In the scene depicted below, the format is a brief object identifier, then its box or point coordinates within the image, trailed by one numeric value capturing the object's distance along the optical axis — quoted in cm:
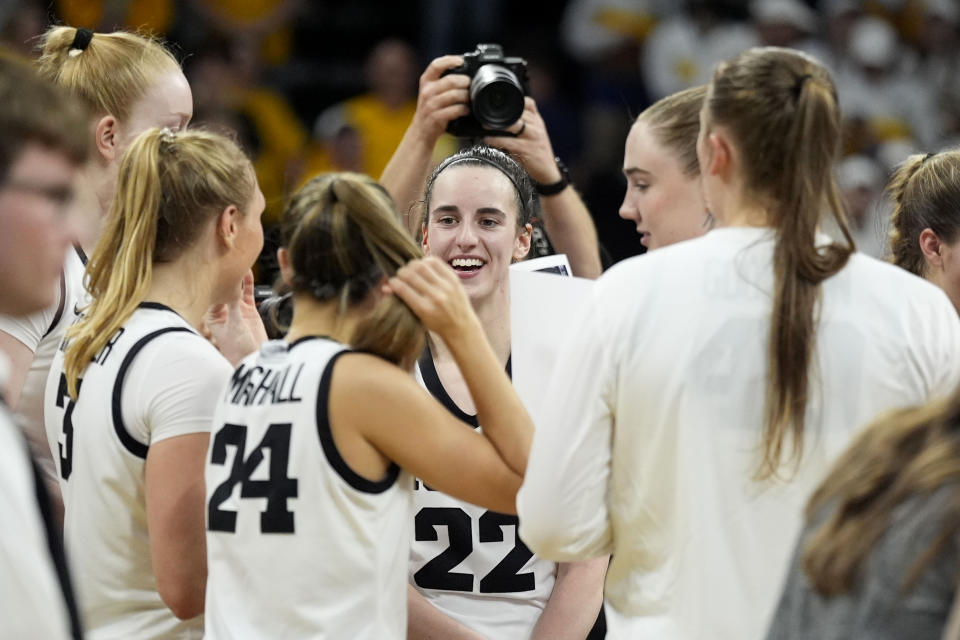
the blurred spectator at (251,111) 1295
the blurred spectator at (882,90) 1591
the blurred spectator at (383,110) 1369
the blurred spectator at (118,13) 1302
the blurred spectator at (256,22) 1434
